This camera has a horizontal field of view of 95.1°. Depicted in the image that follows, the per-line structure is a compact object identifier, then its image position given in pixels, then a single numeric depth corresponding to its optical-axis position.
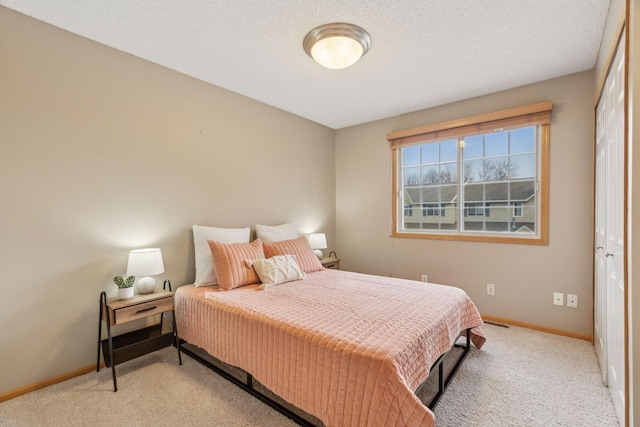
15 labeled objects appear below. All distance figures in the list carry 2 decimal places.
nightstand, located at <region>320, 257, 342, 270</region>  3.80
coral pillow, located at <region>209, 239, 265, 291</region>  2.56
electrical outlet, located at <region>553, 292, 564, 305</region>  2.88
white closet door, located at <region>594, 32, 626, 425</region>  1.54
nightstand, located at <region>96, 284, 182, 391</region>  2.11
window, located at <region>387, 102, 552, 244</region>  3.05
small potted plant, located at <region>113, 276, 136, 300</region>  2.22
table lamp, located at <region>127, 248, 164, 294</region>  2.25
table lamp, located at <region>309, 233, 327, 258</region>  3.91
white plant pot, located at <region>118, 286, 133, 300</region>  2.22
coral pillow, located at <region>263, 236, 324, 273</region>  3.07
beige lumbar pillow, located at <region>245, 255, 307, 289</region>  2.66
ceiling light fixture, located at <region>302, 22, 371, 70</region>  2.09
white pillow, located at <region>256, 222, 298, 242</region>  3.33
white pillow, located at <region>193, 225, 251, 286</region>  2.71
